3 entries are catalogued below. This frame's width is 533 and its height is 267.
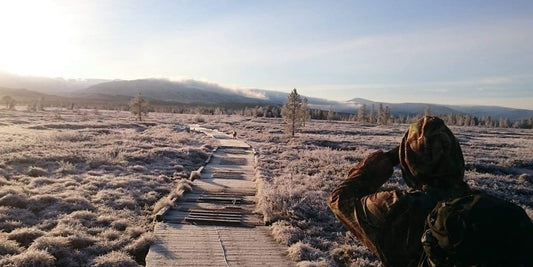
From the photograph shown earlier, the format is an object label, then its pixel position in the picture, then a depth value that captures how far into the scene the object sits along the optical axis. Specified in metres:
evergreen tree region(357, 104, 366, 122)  137.95
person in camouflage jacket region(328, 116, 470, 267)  2.93
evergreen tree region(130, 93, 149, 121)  84.76
